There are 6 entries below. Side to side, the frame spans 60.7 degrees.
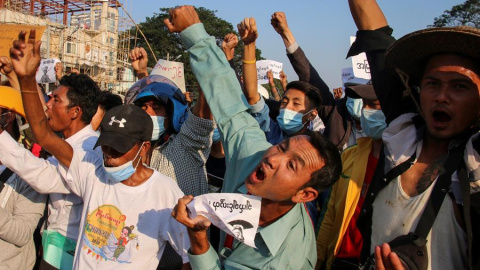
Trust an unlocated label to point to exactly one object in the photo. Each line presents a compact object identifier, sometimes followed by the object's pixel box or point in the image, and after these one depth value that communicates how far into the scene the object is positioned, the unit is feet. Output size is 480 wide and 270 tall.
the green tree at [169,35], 156.35
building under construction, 94.84
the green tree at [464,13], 81.15
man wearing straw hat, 4.65
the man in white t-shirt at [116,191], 7.27
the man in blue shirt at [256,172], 5.74
